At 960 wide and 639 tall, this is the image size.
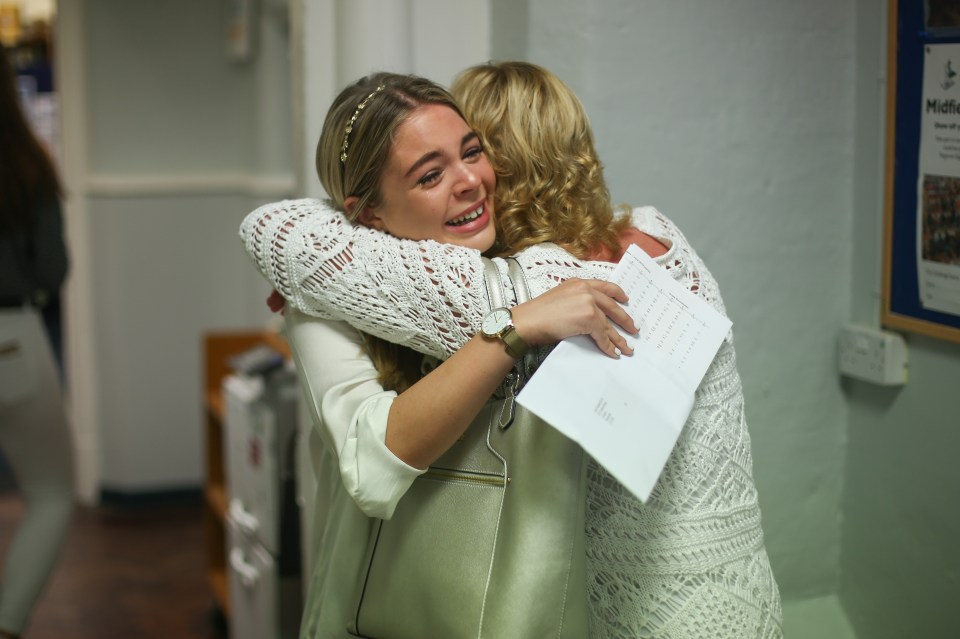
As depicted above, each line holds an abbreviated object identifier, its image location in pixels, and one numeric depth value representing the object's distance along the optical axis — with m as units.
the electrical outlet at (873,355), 1.83
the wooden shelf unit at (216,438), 3.25
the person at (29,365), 2.66
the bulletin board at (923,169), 1.64
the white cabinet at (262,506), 2.52
